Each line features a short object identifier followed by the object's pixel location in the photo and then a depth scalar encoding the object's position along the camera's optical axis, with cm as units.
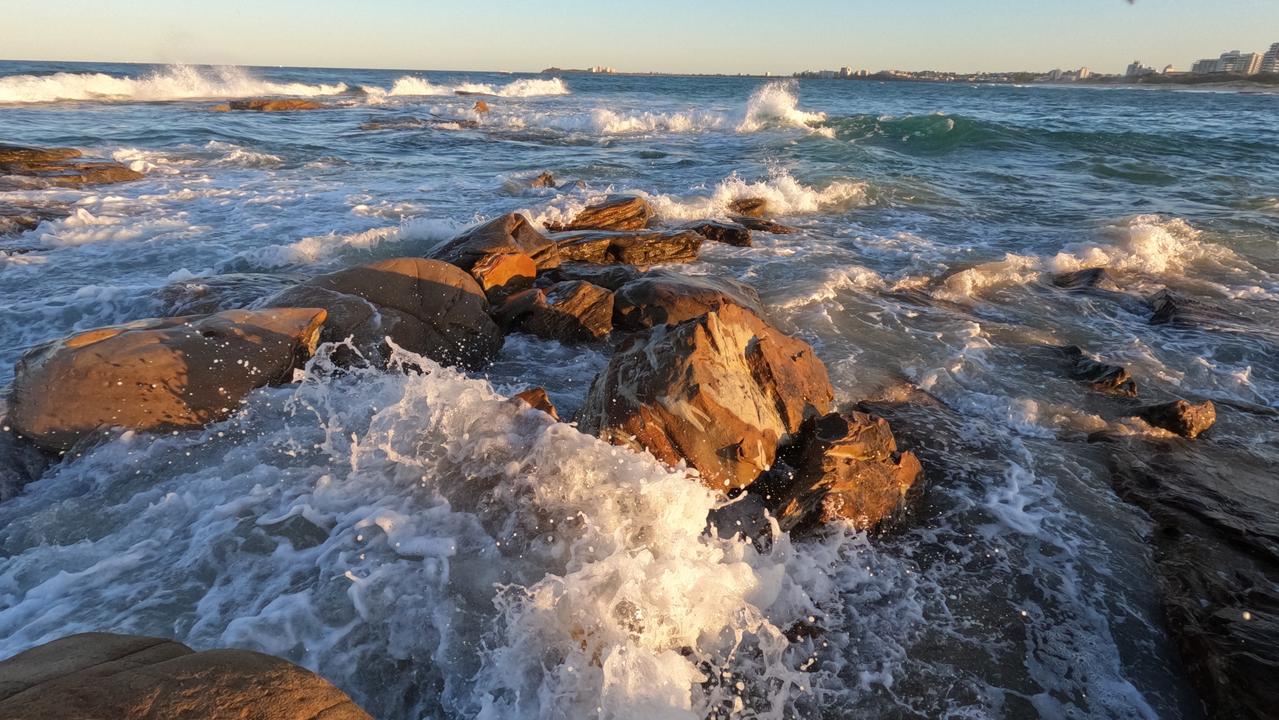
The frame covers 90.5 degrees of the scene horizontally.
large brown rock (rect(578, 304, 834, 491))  386
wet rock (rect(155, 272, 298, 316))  630
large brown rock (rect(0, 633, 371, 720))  168
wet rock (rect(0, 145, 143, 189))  1228
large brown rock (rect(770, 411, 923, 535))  376
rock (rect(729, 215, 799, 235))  1083
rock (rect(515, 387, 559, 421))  420
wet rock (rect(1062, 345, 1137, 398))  544
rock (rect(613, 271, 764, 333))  590
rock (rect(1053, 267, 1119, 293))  831
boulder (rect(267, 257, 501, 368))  545
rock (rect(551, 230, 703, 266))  843
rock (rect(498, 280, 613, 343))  626
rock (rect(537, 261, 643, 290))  743
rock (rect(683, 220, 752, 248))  996
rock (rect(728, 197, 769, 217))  1209
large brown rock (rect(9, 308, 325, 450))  420
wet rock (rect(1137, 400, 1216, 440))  479
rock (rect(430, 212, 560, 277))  716
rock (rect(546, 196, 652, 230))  964
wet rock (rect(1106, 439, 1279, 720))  278
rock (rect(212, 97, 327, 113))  2992
